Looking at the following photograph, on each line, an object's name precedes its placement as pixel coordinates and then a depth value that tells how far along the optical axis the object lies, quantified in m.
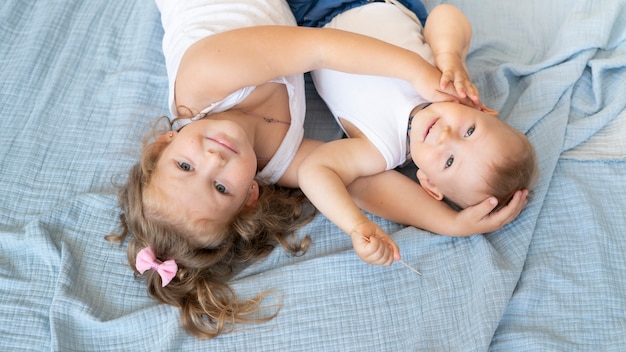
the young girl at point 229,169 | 1.17
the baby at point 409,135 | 1.16
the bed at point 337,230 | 1.19
